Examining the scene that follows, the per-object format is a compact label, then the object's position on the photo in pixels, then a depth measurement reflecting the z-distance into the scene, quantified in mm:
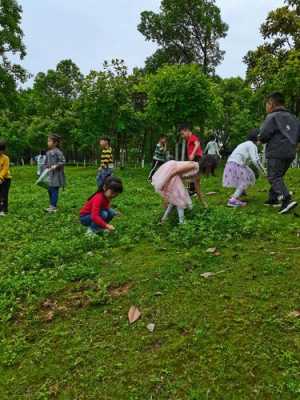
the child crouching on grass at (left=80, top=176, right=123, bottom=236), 7898
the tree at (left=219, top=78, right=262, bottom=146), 37938
